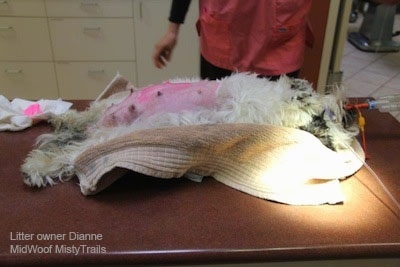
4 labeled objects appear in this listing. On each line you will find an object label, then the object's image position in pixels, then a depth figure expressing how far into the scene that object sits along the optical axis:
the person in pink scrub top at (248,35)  1.07
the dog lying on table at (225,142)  0.75
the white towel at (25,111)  0.97
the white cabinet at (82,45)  2.03
